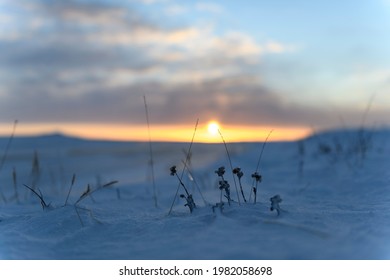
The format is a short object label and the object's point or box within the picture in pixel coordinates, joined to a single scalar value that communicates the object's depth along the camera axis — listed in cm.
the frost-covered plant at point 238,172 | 274
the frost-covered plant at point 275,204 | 243
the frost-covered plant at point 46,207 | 293
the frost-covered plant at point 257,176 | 268
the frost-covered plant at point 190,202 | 269
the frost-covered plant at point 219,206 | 253
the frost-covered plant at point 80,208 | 262
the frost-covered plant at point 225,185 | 263
